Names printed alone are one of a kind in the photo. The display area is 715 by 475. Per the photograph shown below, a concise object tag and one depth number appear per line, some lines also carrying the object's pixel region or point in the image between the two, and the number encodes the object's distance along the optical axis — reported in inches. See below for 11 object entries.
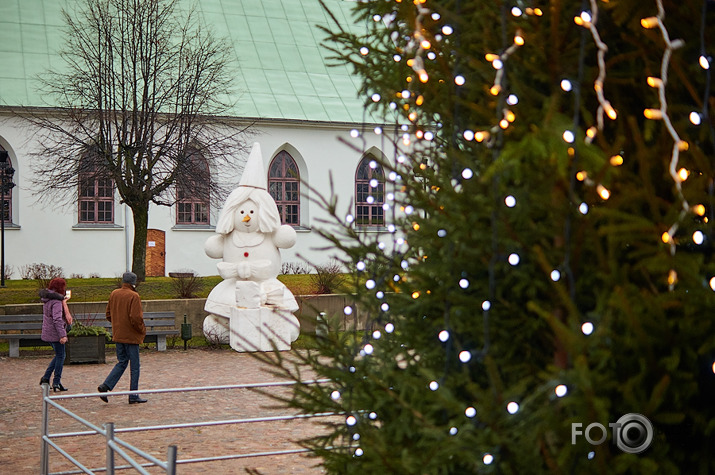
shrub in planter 690.8
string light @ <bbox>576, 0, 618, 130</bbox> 121.0
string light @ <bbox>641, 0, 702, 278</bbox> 114.3
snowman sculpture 774.5
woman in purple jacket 541.0
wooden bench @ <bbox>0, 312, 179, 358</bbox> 735.7
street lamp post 1075.3
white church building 1325.0
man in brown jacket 501.0
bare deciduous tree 1135.6
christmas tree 115.0
